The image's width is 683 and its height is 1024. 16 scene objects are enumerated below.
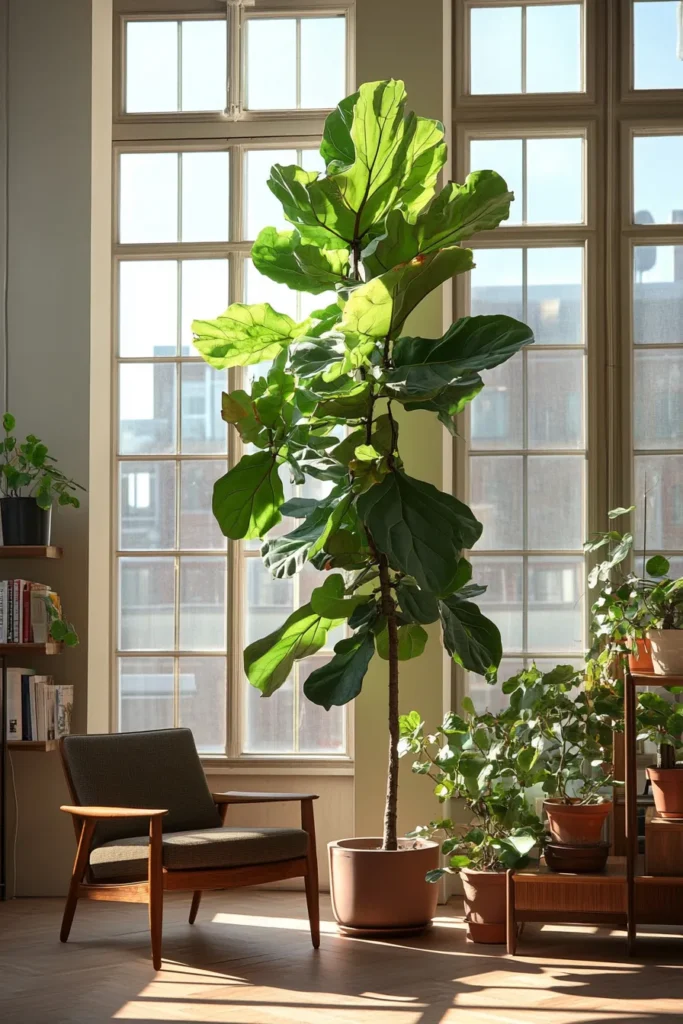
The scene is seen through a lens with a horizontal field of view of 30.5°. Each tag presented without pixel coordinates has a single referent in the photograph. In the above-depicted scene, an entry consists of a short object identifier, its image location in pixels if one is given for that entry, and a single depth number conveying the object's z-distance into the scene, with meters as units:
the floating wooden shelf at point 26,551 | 5.29
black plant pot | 5.31
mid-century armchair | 4.15
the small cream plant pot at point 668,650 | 4.40
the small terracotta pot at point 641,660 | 4.60
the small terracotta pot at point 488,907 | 4.51
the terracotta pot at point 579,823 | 4.53
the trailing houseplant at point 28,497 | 5.25
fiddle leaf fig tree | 4.08
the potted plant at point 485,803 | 4.52
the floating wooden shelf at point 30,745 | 5.26
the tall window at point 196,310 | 5.81
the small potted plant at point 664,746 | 4.48
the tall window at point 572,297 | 5.47
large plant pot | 4.50
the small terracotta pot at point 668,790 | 4.48
